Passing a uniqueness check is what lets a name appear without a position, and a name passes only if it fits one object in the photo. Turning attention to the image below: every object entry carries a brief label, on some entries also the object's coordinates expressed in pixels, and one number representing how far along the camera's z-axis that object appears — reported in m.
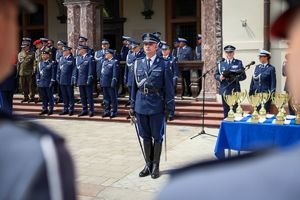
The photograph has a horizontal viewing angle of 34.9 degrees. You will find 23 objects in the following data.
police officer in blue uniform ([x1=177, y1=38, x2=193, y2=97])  13.61
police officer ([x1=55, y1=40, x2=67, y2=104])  13.52
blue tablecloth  5.99
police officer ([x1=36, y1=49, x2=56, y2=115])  13.02
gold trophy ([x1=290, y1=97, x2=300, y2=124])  6.17
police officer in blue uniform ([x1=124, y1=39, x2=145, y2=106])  12.12
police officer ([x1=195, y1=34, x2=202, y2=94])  13.76
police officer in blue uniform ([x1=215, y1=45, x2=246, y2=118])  10.18
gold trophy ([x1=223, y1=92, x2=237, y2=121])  7.03
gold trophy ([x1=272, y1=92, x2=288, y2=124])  6.29
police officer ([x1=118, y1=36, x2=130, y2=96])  14.38
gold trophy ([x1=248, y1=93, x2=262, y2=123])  6.70
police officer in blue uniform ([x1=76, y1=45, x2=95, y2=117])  12.45
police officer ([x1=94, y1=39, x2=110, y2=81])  12.69
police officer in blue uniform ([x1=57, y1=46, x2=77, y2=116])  12.74
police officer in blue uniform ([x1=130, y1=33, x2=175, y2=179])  6.32
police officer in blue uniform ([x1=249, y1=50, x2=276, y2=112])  10.29
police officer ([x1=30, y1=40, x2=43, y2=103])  14.33
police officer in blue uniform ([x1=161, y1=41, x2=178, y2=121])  12.05
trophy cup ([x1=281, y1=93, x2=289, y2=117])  6.40
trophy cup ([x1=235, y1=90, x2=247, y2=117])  6.89
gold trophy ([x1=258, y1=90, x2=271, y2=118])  6.70
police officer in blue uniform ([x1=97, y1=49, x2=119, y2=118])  12.04
